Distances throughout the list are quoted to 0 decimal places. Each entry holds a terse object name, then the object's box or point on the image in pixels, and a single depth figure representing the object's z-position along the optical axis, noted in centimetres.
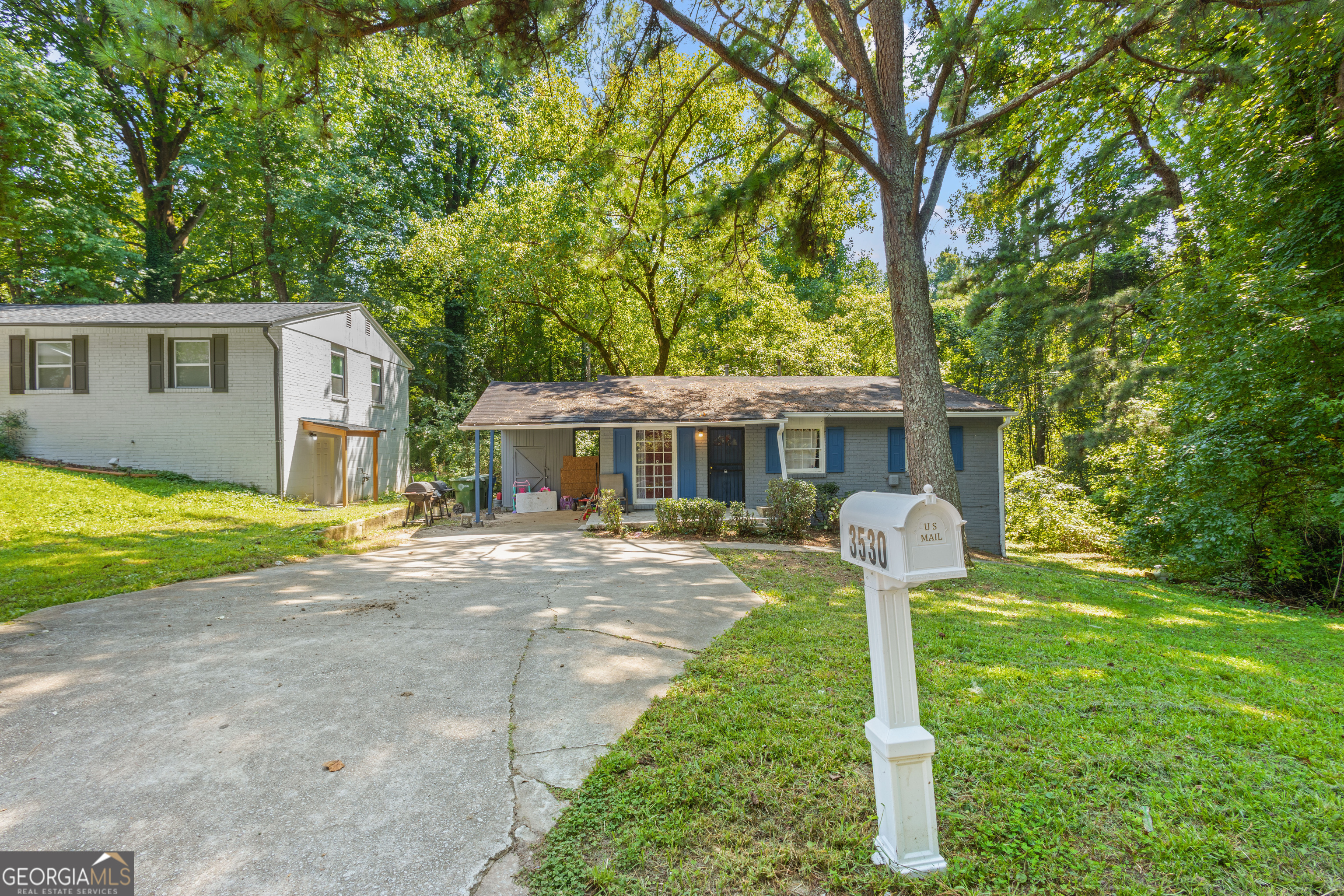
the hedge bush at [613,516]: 1088
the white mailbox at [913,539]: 184
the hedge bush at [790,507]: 1077
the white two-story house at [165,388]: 1310
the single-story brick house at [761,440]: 1267
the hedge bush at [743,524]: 1093
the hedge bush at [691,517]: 1071
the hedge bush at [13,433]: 1282
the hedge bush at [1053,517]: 1422
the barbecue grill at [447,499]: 1388
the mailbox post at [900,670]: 188
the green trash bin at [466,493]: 1534
